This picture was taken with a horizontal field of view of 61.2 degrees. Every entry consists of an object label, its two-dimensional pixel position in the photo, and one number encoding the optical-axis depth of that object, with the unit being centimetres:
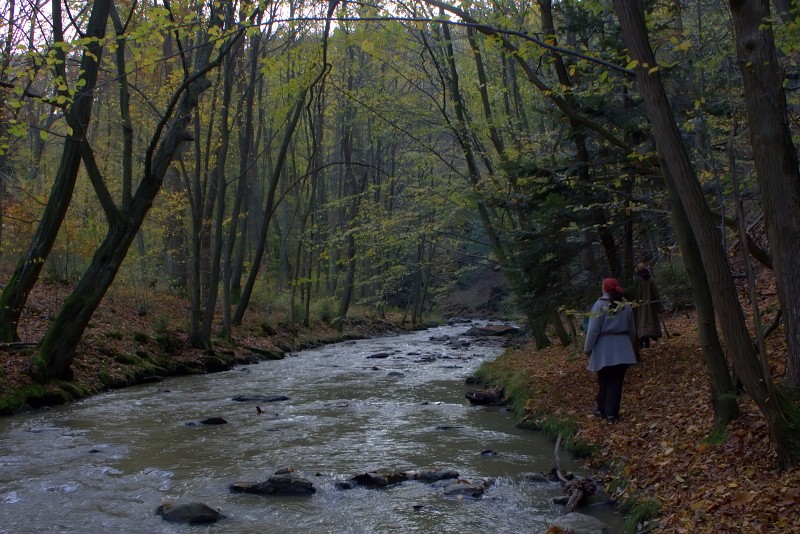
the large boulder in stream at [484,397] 1287
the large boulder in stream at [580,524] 563
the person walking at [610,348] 896
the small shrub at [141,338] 1744
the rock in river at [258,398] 1337
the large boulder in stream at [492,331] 3286
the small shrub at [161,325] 1898
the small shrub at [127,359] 1574
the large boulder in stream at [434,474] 754
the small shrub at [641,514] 564
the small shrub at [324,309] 3294
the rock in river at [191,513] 609
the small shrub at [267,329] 2567
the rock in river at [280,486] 705
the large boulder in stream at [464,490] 693
